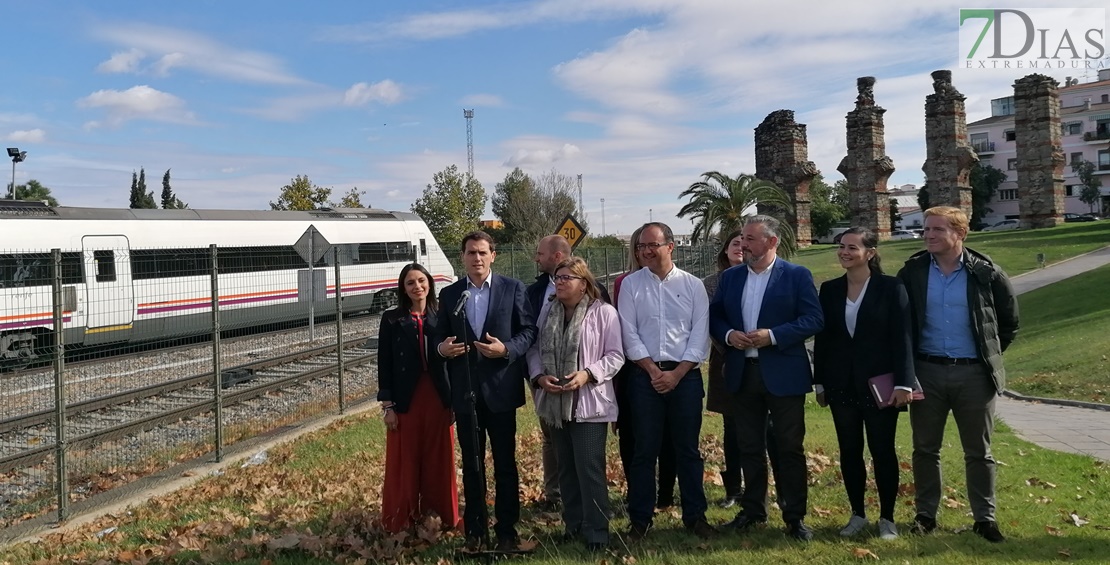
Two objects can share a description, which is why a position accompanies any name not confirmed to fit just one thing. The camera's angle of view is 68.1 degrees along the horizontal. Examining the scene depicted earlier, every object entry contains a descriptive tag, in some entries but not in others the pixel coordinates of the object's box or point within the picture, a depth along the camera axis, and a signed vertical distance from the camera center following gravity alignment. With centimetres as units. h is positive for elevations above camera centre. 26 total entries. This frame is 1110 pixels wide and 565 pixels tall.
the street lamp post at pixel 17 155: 4012 +678
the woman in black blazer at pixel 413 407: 502 -77
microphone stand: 450 -85
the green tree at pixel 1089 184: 7401 +721
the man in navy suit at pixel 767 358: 479 -51
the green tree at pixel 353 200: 4350 +445
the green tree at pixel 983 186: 7431 +725
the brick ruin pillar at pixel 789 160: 3362 +464
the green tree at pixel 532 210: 5147 +452
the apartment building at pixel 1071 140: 7775 +1241
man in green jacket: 477 -49
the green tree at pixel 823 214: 7744 +532
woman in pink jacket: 474 -56
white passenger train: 975 +37
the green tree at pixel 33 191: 5937 +760
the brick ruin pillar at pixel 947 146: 4047 +603
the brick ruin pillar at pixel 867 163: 3906 +505
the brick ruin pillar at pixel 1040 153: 4331 +594
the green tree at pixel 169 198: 6606 +744
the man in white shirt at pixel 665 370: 488 -57
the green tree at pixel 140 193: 6500 +769
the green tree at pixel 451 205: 4409 +418
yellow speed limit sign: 1644 +96
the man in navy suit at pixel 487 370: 476 -53
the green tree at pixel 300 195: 4009 +444
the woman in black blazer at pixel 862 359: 476 -53
